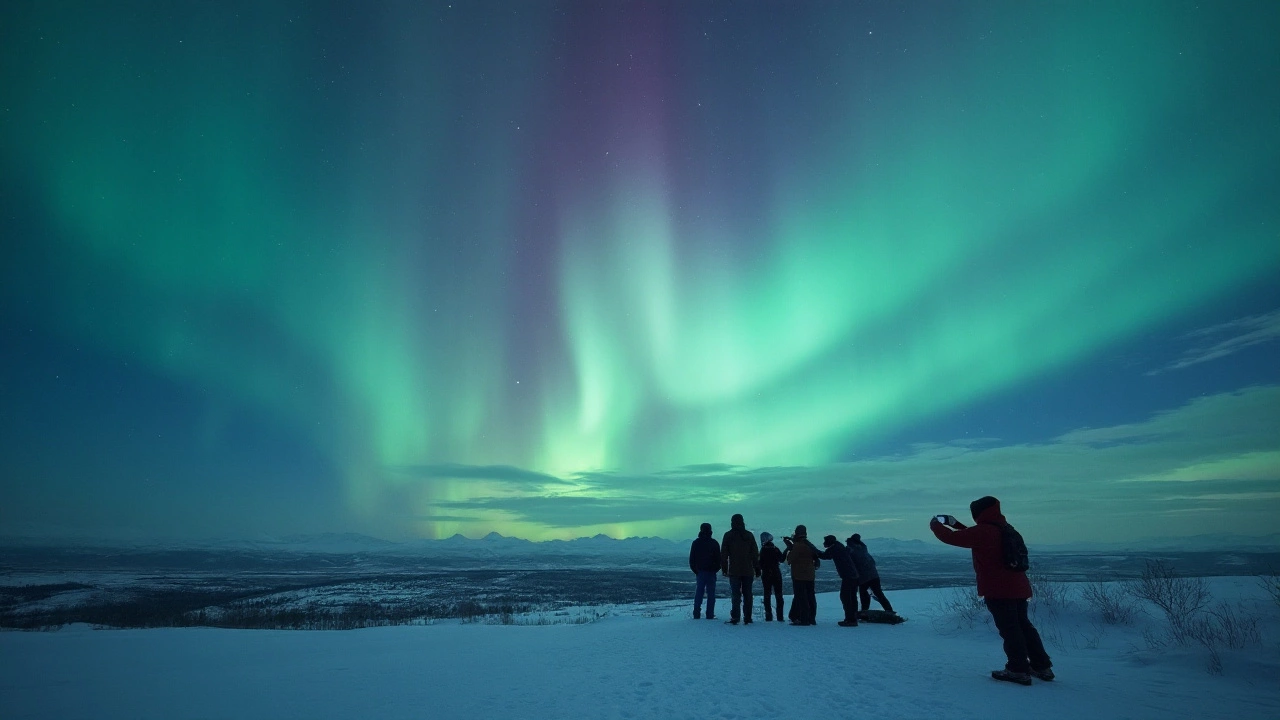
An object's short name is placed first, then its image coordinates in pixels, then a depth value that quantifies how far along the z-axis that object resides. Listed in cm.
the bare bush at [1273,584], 899
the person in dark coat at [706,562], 1366
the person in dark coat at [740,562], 1298
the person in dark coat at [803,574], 1293
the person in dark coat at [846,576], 1272
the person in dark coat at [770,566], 1365
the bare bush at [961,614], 1223
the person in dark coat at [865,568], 1348
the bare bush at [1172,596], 936
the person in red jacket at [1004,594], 672
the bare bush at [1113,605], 1173
